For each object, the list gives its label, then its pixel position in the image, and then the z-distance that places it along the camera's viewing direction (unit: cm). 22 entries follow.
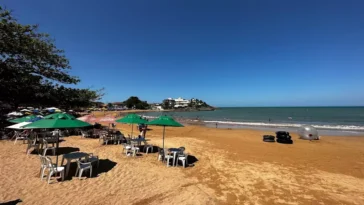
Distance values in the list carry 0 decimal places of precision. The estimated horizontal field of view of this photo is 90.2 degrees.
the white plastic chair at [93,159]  701
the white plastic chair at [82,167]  632
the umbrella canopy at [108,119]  1284
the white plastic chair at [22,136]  1156
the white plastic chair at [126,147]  947
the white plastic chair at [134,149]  923
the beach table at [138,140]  1032
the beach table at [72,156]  643
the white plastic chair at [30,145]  920
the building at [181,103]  15888
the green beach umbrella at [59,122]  575
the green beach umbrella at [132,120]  976
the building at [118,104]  14077
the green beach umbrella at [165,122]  854
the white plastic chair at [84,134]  1417
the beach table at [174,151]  814
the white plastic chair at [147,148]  1020
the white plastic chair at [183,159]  800
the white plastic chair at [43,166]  599
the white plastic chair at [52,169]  590
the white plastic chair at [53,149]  922
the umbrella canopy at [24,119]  1106
